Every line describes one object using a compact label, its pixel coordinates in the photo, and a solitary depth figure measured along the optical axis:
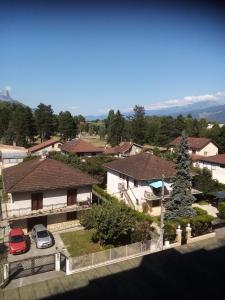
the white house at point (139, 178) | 23.97
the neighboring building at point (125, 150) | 50.88
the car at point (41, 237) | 17.77
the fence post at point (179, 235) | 15.91
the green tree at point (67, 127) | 68.68
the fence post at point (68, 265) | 12.56
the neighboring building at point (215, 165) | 33.40
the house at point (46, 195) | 19.83
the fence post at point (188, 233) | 16.40
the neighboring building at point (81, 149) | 46.09
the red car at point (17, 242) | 17.01
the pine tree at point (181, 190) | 21.96
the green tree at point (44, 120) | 67.19
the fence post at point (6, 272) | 11.12
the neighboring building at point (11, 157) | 42.32
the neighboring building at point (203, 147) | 47.49
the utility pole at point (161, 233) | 14.81
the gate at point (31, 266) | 12.19
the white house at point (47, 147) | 49.90
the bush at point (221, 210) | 21.99
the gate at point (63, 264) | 12.71
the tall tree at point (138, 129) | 67.00
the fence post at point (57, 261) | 12.60
